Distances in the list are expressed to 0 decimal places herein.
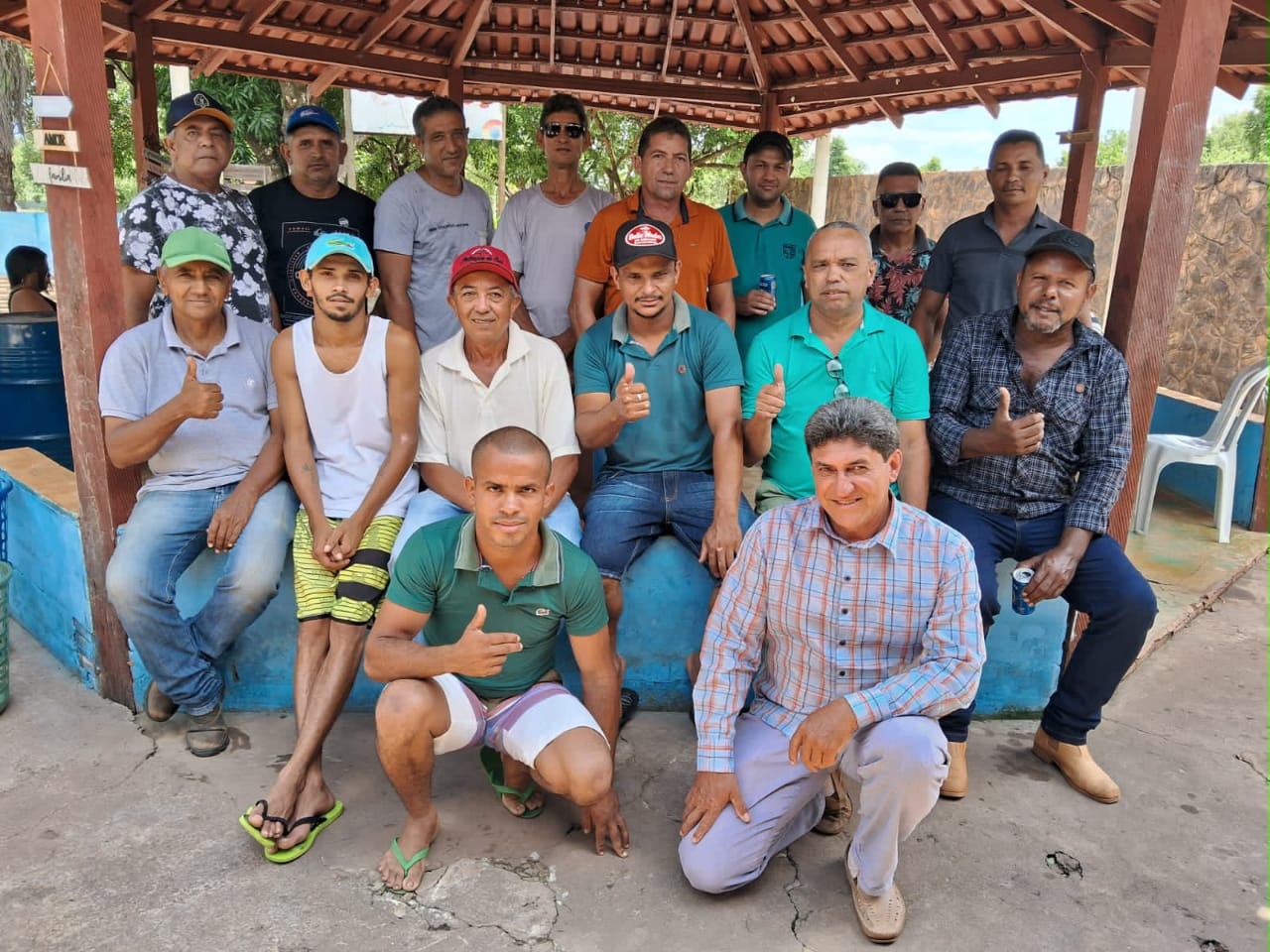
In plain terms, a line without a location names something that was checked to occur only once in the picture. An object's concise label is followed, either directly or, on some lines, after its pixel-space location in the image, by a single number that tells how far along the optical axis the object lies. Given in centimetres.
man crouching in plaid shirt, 236
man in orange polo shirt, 398
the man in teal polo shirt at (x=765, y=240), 443
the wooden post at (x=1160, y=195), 329
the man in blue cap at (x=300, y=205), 414
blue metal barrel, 550
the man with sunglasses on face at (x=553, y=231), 433
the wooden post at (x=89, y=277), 298
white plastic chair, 571
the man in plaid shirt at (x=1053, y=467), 312
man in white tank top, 300
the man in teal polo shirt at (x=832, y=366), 325
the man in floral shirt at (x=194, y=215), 349
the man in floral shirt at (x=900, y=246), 488
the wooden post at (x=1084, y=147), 554
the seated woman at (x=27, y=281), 596
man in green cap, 306
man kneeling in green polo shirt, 243
